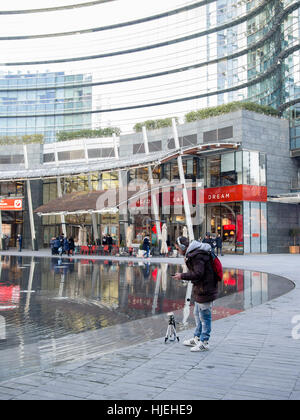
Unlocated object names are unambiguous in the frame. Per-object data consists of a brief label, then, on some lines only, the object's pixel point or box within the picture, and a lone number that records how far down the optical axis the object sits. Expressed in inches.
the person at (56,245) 1364.4
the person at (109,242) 1433.3
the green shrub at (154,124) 1700.3
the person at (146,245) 1218.9
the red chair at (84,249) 1446.9
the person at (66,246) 1368.1
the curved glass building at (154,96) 1448.1
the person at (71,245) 1397.6
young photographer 240.4
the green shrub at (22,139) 2065.7
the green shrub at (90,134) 1948.8
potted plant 1459.2
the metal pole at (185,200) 1312.7
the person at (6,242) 1853.7
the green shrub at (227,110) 1512.1
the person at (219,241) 1262.3
